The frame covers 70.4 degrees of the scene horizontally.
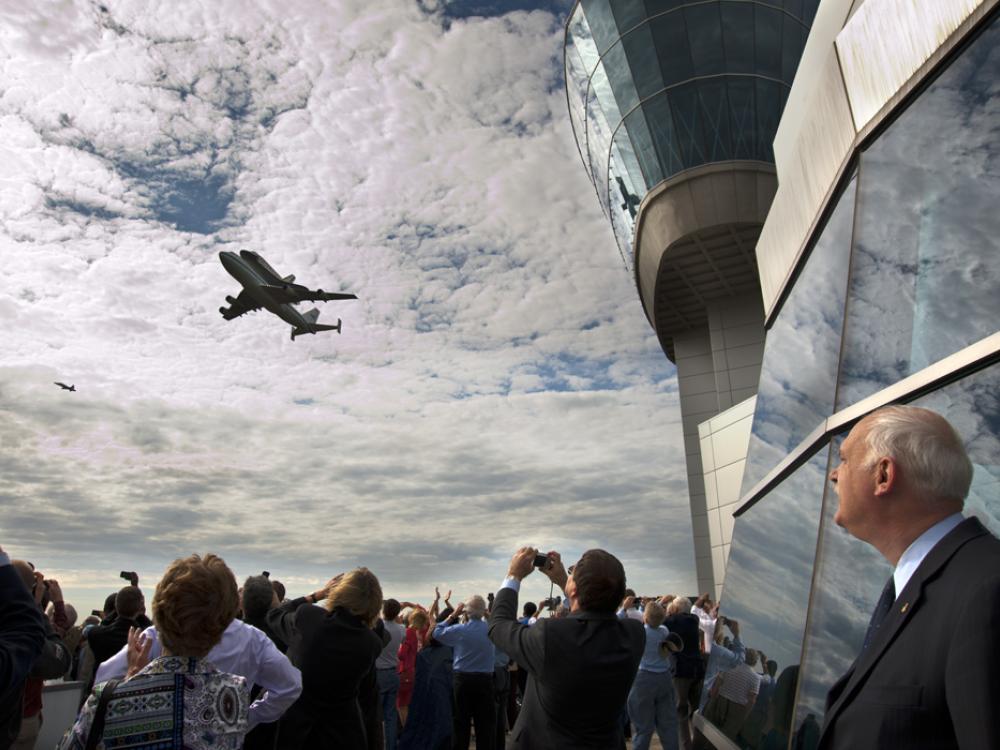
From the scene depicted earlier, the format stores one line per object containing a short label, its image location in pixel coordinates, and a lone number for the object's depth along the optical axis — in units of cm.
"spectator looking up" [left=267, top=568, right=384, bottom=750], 420
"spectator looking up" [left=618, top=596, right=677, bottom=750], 730
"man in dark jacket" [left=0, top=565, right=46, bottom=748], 220
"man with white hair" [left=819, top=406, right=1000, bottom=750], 127
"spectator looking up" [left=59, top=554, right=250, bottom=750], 208
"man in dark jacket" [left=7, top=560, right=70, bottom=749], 383
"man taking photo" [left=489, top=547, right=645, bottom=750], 294
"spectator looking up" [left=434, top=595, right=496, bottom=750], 735
